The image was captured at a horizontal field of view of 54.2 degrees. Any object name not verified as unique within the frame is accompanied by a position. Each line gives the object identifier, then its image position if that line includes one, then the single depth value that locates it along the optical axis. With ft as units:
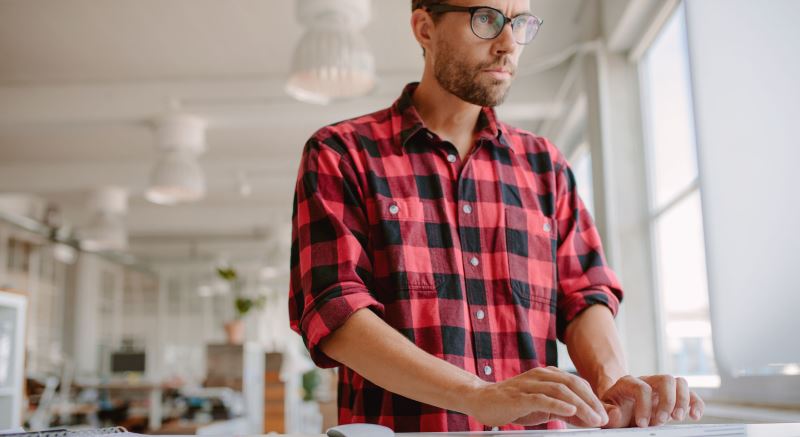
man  3.72
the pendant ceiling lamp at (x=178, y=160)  18.30
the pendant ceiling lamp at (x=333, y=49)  11.69
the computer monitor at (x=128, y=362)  35.96
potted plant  24.68
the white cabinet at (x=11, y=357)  14.39
